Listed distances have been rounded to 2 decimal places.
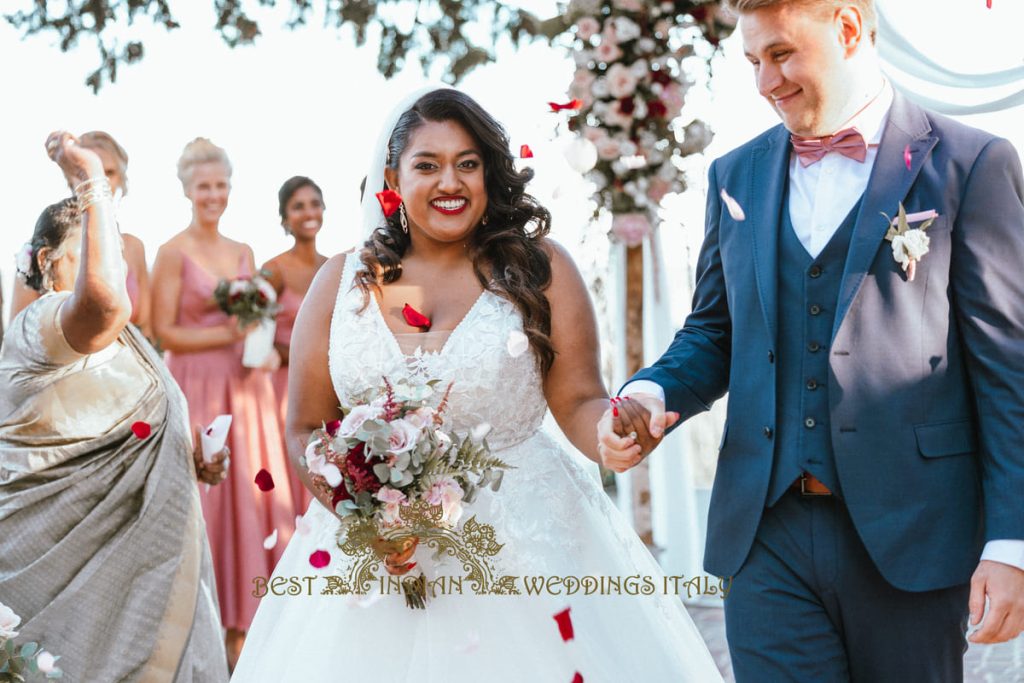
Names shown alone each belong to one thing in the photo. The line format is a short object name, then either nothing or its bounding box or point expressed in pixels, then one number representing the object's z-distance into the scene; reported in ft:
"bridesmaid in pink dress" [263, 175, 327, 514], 22.91
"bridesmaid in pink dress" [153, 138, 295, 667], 21.71
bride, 10.89
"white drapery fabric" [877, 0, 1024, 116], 18.35
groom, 8.27
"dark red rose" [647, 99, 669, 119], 20.51
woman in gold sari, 14.65
